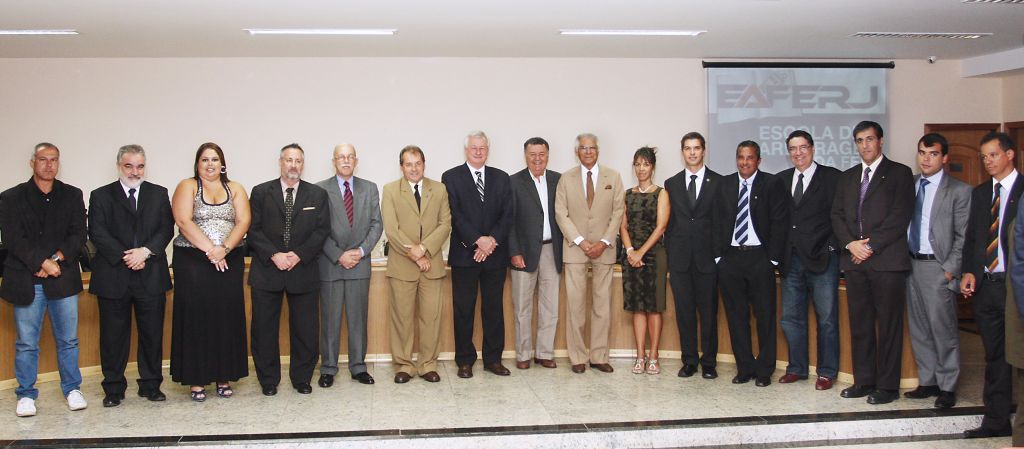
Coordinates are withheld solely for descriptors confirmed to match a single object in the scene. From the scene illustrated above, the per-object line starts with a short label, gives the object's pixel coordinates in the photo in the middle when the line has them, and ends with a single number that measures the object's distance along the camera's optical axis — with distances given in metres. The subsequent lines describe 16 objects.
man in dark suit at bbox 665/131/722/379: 5.93
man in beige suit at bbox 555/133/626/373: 6.14
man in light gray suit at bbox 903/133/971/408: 5.05
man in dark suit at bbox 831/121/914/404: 5.18
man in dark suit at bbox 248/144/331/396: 5.43
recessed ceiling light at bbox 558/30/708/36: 6.68
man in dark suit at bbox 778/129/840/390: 5.59
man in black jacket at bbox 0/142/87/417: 4.96
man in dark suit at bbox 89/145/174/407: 5.15
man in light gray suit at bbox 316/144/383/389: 5.78
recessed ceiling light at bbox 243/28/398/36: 6.46
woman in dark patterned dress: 6.09
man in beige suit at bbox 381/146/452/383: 5.86
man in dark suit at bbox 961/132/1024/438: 4.64
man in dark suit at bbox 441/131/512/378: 5.98
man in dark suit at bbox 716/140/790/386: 5.75
